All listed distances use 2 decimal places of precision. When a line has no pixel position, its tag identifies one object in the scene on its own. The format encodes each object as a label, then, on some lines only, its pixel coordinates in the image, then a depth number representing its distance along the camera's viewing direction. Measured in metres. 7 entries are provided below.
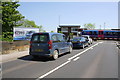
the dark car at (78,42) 18.48
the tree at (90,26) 116.69
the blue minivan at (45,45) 10.27
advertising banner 24.42
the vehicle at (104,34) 42.56
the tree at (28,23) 90.60
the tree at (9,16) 31.11
